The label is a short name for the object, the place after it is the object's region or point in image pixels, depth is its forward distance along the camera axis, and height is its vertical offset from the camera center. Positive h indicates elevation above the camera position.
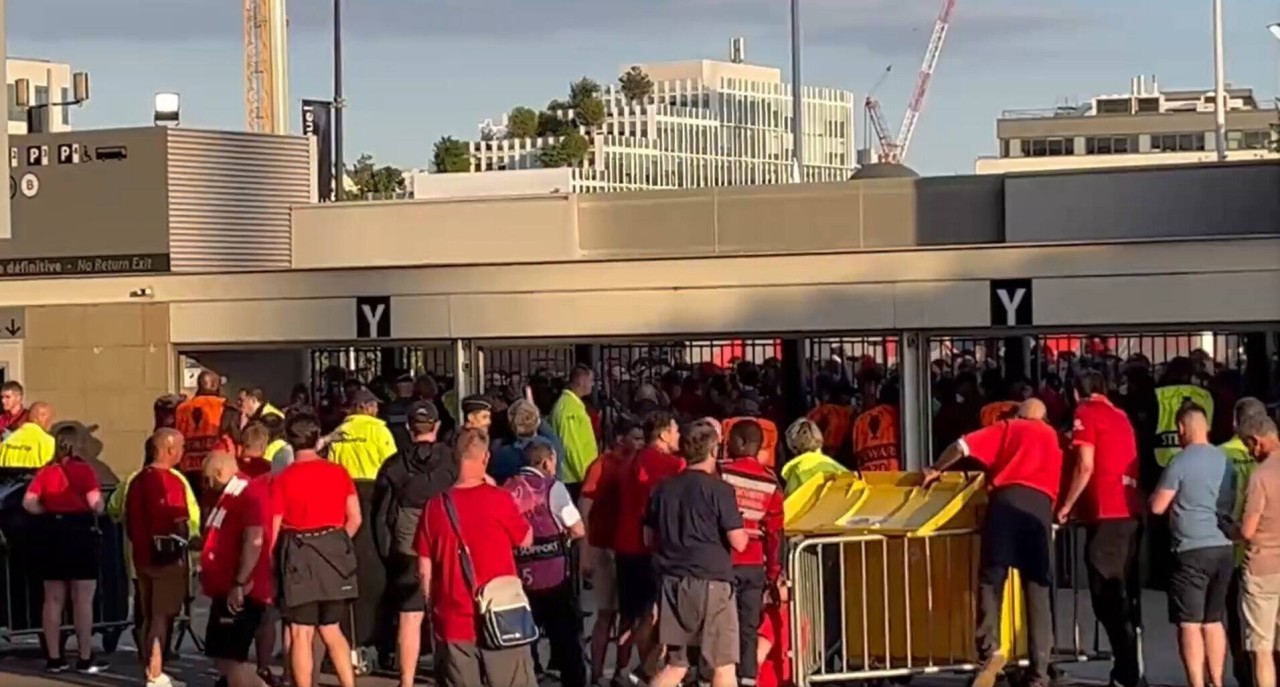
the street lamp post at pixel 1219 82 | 51.19 +6.32
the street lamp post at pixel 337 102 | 42.81 +5.18
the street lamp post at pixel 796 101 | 44.50 +5.39
